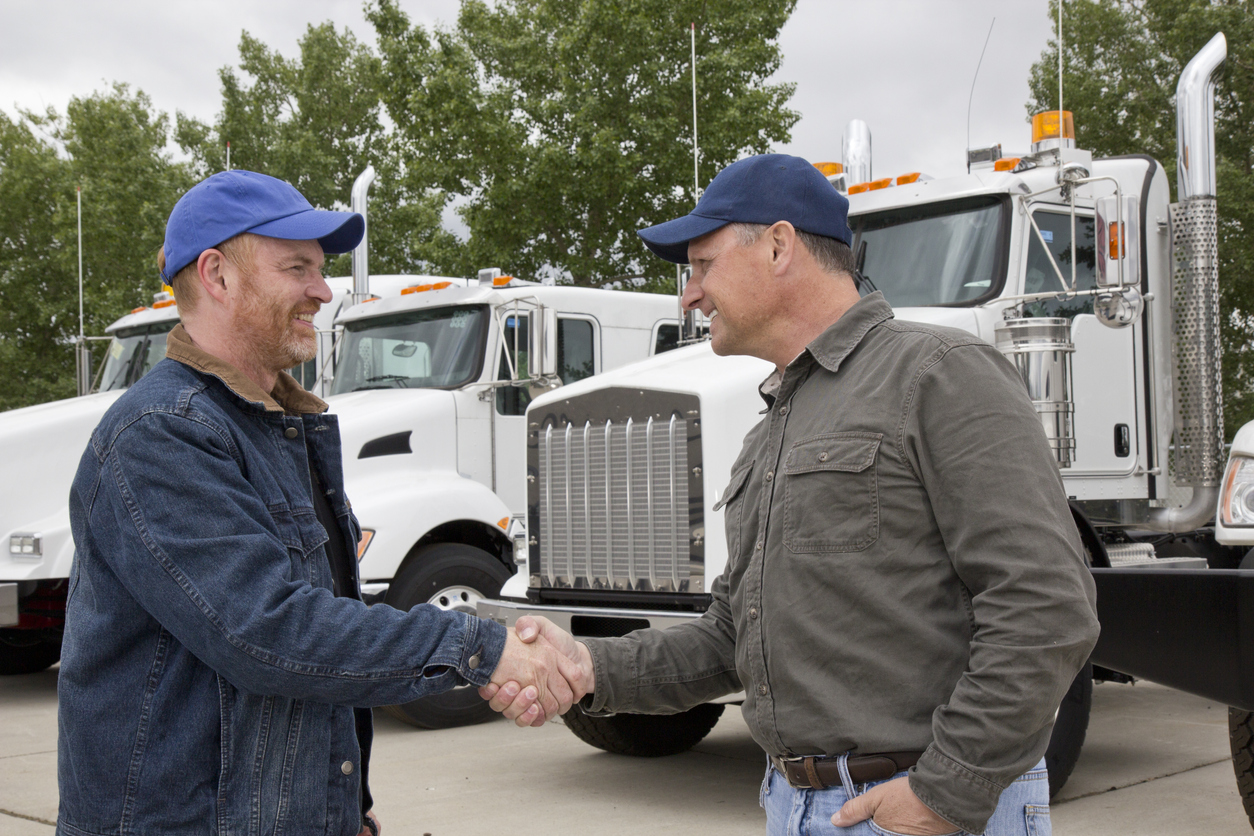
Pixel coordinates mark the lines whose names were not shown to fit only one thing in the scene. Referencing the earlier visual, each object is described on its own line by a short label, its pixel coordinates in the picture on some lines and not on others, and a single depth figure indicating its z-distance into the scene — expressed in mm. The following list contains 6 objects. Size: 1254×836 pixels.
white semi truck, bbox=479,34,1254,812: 5484
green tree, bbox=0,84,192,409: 24438
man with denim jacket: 1955
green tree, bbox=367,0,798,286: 17188
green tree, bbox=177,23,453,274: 25922
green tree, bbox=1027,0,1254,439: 17516
